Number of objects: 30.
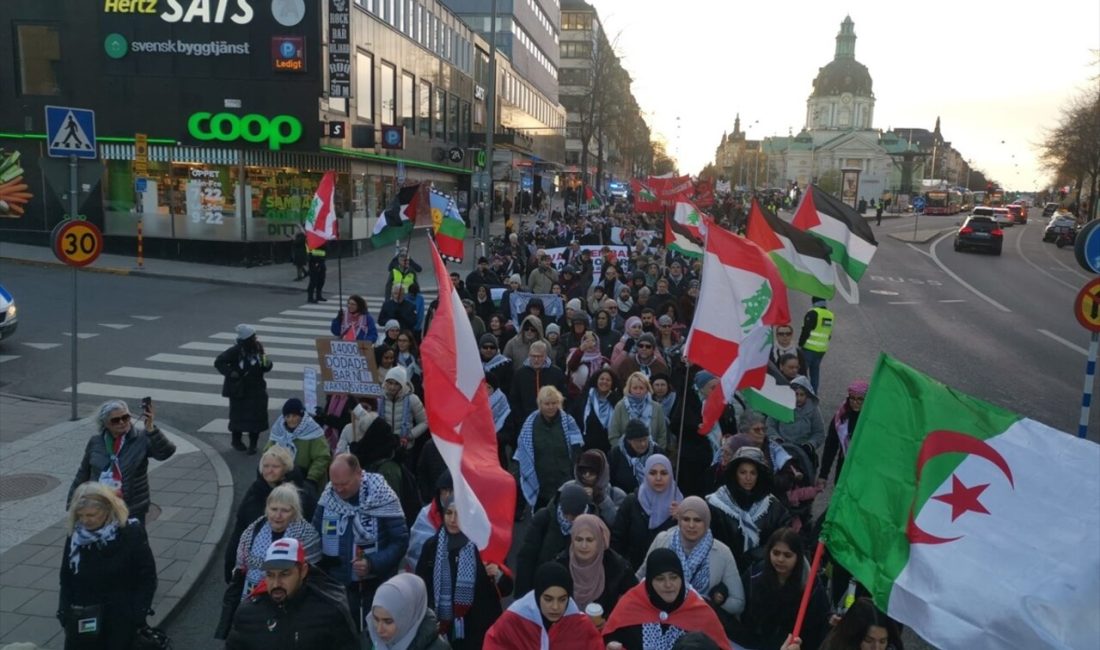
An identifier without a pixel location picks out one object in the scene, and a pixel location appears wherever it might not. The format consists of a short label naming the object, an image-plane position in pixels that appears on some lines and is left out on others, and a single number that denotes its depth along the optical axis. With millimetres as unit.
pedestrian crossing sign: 10250
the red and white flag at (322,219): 13203
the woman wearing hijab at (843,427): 7258
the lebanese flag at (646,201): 25156
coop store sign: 27328
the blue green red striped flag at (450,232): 13609
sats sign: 26828
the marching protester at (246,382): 9359
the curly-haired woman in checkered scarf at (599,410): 7695
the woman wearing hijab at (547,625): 4004
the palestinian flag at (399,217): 14094
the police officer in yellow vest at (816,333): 11391
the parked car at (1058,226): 48125
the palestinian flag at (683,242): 15984
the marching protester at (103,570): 4746
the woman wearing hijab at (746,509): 5262
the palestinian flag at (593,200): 33688
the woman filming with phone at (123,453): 6180
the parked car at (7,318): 14023
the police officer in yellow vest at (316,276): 20578
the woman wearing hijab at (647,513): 5566
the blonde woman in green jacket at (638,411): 7207
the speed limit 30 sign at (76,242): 9742
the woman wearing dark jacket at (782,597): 4461
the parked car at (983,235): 40375
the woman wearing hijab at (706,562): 4684
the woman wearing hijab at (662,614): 4105
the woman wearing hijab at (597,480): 5727
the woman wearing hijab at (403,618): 3822
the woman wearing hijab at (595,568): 4688
